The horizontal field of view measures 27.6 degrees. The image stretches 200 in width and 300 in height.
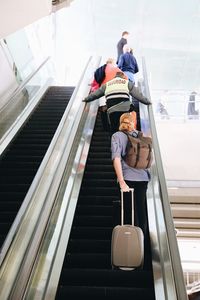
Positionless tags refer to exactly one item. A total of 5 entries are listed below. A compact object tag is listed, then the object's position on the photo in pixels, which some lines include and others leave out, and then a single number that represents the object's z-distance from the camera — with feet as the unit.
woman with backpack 12.53
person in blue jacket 26.89
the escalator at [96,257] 10.50
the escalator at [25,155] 15.24
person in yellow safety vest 19.75
